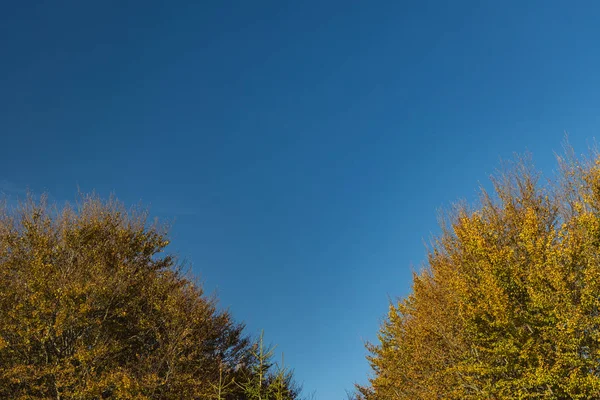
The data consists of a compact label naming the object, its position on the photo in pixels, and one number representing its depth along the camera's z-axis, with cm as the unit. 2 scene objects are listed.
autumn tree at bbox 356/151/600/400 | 1978
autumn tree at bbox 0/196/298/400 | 2195
